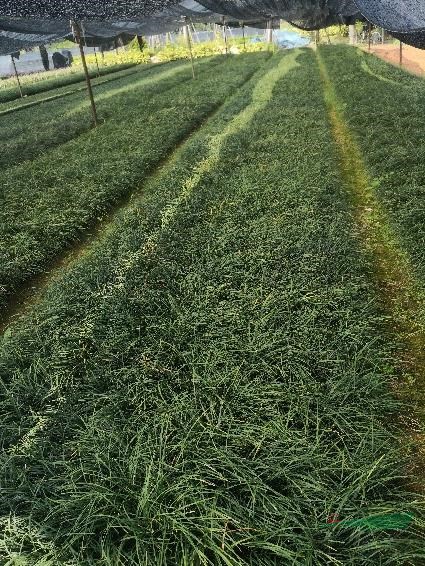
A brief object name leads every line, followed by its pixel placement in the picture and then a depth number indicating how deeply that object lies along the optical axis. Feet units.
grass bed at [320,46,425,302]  16.92
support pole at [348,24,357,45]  107.72
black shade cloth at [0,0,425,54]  19.79
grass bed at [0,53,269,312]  17.89
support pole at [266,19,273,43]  88.57
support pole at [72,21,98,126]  35.23
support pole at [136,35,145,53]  117.33
